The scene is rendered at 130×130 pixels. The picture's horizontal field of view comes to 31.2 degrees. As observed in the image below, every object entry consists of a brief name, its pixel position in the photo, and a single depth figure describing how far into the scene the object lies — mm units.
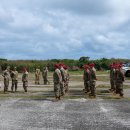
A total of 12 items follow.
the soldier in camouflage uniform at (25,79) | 16206
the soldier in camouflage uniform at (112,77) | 15185
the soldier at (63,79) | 13815
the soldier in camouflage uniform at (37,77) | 22104
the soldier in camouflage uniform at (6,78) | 16098
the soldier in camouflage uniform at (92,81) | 13799
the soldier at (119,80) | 13985
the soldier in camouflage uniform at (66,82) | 15180
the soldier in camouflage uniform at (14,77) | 16578
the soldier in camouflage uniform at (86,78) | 15061
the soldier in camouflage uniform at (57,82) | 12956
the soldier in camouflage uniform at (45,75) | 21438
